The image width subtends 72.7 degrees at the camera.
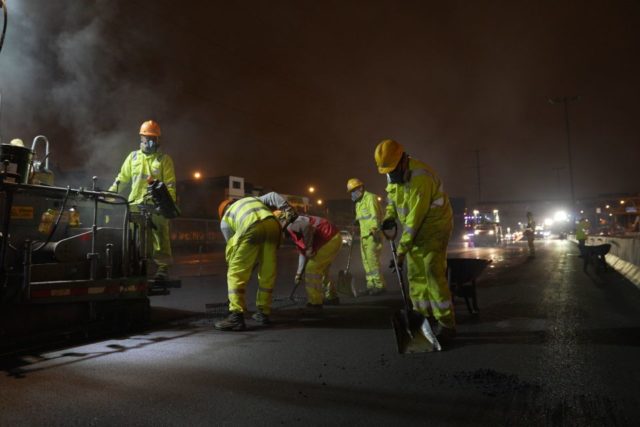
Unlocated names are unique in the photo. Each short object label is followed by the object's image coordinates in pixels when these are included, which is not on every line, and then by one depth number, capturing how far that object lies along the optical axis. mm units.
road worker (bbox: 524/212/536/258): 16391
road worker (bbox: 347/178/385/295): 7680
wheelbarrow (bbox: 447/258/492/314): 5398
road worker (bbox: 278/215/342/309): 6070
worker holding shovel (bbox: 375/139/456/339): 4277
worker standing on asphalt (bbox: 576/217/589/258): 15078
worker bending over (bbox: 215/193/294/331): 4762
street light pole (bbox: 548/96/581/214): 38284
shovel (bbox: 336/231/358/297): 7348
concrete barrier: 9420
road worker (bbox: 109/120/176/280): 5751
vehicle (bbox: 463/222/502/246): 28094
